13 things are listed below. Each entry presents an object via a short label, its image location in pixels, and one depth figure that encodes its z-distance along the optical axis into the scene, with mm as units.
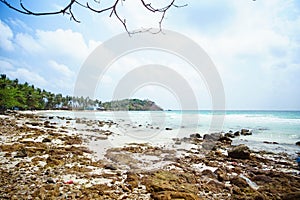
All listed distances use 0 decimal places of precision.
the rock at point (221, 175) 4383
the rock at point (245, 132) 16562
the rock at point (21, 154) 5151
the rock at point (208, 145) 9869
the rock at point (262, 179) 4441
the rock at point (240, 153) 7196
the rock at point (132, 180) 3723
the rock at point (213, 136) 12681
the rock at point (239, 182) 3842
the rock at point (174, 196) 3000
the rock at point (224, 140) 12078
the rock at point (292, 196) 3154
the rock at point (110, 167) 4918
